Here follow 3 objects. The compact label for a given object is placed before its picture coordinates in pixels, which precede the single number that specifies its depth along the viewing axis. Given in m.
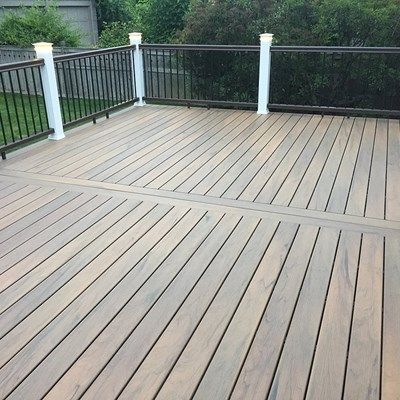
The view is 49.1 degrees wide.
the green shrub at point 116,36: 9.61
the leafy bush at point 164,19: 8.96
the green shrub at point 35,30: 9.77
